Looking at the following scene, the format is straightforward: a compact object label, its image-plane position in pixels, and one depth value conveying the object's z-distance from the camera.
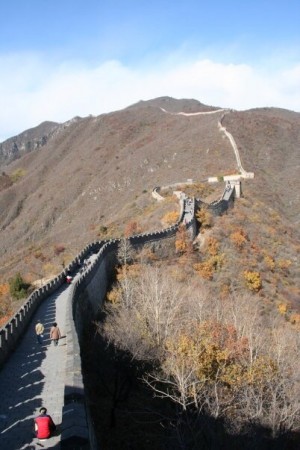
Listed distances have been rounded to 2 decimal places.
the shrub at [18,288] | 35.82
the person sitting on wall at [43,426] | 10.98
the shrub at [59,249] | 53.71
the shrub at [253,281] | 38.94
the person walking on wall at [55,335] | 17.48
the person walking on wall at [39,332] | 17.77
